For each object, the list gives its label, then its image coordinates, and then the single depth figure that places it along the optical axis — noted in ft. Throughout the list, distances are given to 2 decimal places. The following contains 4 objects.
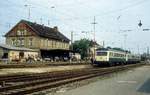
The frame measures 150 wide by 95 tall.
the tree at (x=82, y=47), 375.74
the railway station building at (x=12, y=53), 213.17
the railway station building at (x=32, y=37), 293.02
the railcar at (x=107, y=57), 175.63
